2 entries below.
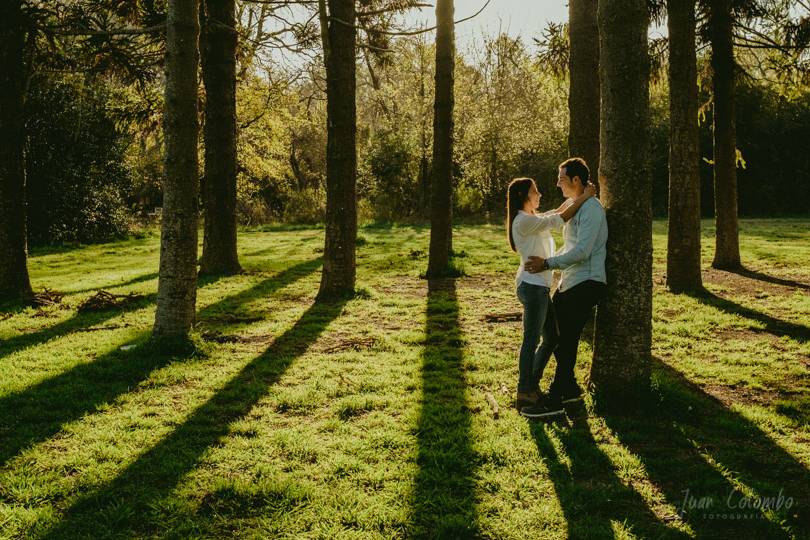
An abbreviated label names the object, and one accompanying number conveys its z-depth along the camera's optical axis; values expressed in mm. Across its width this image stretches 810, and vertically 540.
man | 4887
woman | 5062
